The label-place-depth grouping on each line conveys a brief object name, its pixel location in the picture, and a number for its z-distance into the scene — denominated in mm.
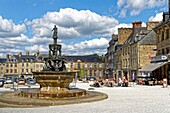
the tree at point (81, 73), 95938
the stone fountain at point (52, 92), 12938
